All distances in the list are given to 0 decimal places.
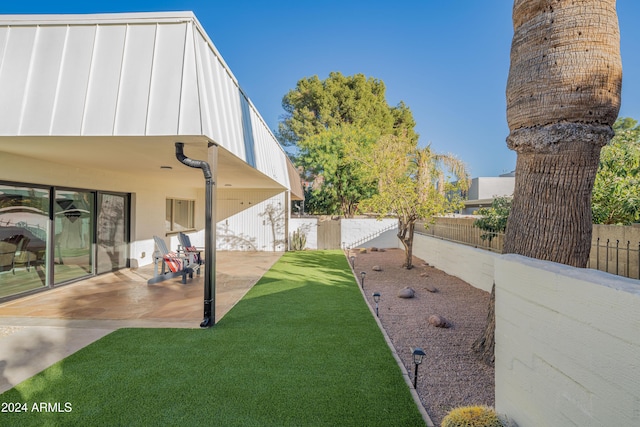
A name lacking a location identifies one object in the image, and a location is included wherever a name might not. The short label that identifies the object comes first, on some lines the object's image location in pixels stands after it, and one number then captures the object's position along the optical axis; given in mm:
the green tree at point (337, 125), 16125
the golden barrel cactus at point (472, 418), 2098
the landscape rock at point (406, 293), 6070
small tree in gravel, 8302
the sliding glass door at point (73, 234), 6617
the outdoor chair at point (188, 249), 8133
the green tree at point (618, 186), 4508
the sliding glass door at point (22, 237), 5590
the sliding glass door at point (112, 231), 7840
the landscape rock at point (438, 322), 4496
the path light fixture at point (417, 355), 2807
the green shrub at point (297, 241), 13836
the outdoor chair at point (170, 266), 7135
